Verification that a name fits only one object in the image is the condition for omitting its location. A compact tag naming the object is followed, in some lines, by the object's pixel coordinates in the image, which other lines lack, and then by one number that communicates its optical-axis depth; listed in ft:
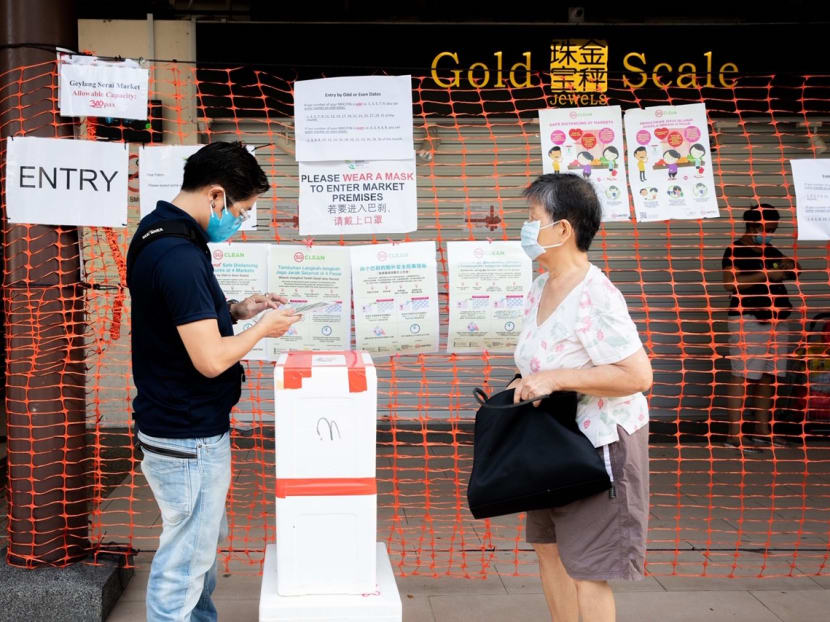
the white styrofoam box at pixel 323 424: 7.67
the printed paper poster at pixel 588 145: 12.03
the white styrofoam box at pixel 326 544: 7.78
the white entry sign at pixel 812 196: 12.25
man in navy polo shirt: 7.54
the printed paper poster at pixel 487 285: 11.92
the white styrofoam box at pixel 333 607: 7.75
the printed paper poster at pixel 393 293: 11.71
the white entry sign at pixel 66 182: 10.80
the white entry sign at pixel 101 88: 11.07
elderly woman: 7.67
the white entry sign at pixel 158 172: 11.50
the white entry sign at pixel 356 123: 11.65
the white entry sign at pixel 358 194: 11.76
